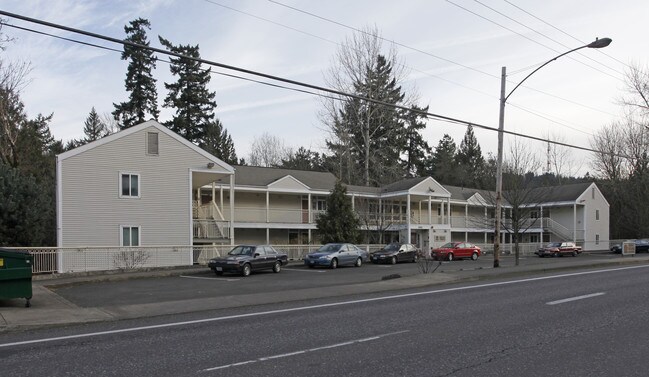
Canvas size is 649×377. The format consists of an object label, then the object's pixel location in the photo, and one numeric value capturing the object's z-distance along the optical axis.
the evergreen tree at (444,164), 78.88
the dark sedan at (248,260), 24.28
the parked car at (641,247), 51.83
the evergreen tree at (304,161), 72.81
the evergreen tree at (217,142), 62.81
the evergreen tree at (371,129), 57.12
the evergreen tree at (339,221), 36.28
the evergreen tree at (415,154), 78.81
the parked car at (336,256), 29.46
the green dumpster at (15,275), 12.85
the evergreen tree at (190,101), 61.38
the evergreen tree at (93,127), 76.00
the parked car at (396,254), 33.59
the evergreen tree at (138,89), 59.00
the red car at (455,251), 39.88
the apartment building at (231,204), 27.33
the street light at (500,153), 23.36
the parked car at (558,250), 46.81
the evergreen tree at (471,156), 83.87
